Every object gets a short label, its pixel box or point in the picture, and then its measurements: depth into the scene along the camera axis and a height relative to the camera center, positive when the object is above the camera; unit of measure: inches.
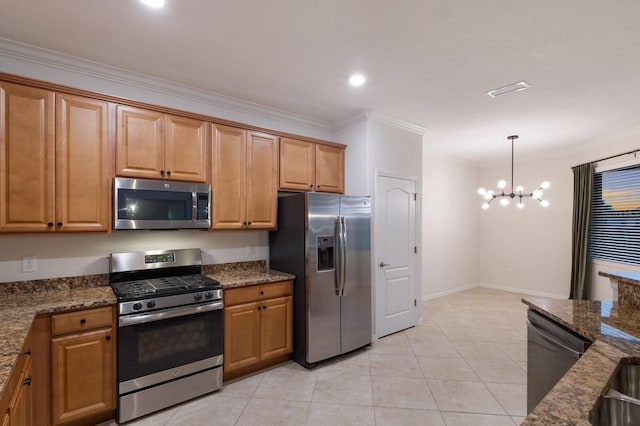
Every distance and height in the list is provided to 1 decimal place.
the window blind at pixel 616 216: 180.1 -3.2
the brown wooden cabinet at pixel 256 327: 112.9 -43.7
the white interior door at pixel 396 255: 156.0 -22.6
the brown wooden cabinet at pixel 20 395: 49.2 -32.4
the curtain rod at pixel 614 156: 174.2 +32.1
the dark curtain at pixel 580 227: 204.5 -10.6
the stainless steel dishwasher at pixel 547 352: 66.1 -31.9
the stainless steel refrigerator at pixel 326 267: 124.7 -23.5
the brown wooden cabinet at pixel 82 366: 82.5 -42.2
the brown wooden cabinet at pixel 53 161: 85.1 +13.7
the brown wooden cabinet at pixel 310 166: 137.6 +19.9
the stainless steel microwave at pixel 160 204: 99.5 +1.8
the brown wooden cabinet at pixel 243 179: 119.3 +12.2
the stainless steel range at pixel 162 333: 91.7 -38.0
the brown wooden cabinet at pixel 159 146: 101.1 +21.4
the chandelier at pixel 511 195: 176.6 +9.9
